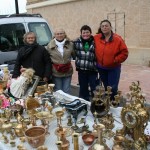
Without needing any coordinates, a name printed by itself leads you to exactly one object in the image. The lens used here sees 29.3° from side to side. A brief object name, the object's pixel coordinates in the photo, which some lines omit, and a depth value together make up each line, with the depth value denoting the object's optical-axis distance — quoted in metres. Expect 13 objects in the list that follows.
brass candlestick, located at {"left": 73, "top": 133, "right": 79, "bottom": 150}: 1.83
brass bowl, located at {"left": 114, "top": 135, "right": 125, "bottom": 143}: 1.83
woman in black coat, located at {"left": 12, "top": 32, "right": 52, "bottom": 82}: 3.34
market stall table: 1.98
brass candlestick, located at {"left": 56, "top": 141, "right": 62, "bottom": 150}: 1.83
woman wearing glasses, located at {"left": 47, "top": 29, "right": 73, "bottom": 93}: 3.42
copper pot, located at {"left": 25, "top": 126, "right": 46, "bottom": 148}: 1.96
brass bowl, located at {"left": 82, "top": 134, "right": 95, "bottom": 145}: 1.96
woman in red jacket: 3.41
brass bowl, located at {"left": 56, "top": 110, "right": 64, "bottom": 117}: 2.21
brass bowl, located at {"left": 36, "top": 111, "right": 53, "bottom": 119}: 2.23
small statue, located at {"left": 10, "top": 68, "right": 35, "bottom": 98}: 2.95
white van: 5.54
